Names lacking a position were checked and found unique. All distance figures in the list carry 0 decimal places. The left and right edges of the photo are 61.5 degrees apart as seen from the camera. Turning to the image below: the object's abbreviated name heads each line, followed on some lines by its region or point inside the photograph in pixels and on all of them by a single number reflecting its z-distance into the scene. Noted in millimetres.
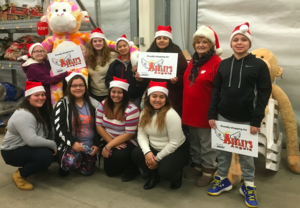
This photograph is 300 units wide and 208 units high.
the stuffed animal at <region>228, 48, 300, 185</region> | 2672
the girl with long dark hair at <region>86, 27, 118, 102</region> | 2805
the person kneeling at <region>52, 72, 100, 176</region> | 2434
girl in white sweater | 2176
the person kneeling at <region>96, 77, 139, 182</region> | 2416
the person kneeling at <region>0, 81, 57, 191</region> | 2254
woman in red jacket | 2182
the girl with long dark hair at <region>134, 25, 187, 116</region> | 2484
